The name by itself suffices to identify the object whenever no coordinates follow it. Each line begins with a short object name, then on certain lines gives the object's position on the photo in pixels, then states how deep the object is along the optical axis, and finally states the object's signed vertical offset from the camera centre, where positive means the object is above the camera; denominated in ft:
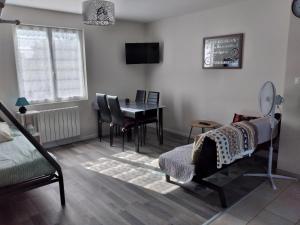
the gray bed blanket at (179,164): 7.99 -3.27
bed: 7.23 -3.05
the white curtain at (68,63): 13.91 +0.63
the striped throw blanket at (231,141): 7.32 -2.29
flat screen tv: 16.42 +1.34
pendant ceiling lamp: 9.53 +2.51
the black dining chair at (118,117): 12.74 -2.47
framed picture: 12.29 +1.04
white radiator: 13.43 -2.99
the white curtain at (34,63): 12.63 +0.59
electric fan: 8.69 -1.19
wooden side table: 12.62 -2.92
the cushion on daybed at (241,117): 11.49 -2.31
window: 12.78 +0.57
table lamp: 11.90 -1.49
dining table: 12.78 -2.09
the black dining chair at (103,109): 13.60 -2.18
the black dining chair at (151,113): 13.79 -2.45
